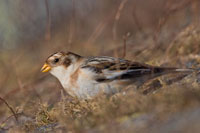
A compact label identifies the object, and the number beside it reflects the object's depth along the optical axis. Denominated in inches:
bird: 345.7
